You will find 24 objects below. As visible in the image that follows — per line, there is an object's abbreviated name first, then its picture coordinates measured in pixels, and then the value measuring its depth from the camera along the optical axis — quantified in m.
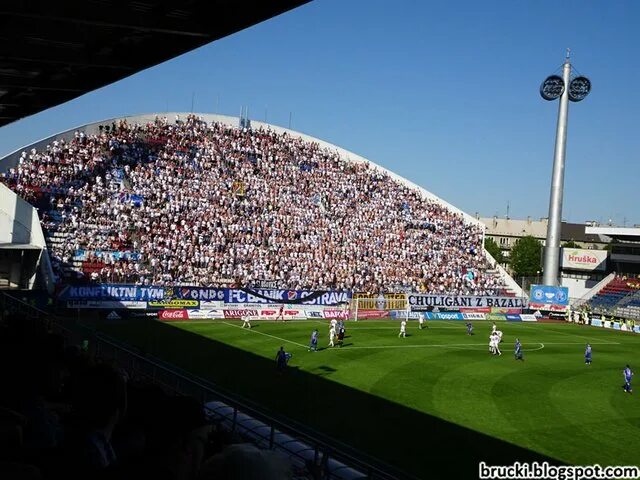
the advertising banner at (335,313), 47.88
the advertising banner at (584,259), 75.31
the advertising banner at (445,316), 52.19
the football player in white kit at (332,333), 34.38
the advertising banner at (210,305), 43.41
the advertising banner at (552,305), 59.12
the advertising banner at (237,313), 44.09
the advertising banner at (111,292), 38.69
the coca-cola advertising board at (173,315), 41.84
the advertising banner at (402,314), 51.04
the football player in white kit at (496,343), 35.12
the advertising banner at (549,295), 59.19
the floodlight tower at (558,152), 65.19
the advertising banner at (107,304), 38.84
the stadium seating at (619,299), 61.25
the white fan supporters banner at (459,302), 52.47
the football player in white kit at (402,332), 39.35
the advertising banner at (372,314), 49.56
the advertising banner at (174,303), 41.88
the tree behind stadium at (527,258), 98.75
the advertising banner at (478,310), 54.47
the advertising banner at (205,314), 42.72
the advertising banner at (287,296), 44.81
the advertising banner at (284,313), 45.09
